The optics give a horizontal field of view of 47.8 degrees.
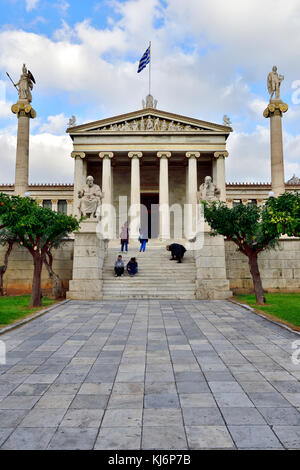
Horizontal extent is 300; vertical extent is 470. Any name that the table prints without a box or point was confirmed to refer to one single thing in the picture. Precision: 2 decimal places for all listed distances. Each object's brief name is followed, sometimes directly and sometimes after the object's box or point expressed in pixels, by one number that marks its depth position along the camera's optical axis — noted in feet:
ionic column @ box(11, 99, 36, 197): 98.17
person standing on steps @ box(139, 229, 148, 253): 71.47
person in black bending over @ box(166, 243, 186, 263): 61.91
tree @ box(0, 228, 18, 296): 56.70
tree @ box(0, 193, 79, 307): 38.47
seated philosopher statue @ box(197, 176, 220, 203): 53.78
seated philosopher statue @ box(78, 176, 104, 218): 54.54
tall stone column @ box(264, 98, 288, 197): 93.35
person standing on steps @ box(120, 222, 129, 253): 69.56
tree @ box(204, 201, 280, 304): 45.11
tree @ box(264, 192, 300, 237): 28.30
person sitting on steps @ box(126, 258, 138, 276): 55.67
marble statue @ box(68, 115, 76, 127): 113.51
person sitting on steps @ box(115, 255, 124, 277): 55.31
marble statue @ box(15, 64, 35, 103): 102.06
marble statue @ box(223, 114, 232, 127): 112.47
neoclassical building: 60.39
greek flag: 108.49
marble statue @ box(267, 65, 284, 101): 98.99
